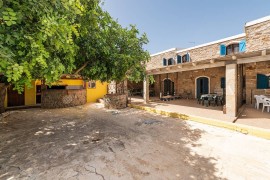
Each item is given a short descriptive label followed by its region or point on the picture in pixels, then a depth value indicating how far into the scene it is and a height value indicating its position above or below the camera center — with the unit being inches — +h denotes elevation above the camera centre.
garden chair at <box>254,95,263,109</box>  333.0 -26.3
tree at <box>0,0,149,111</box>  97.0 +47.6
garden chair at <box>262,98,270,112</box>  305.5 -28.8
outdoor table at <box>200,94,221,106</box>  388.0 -25.3
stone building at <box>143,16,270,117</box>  267.4 +57.5
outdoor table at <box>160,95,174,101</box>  526.5 -34.3
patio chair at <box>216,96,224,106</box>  402.6 -31.7
